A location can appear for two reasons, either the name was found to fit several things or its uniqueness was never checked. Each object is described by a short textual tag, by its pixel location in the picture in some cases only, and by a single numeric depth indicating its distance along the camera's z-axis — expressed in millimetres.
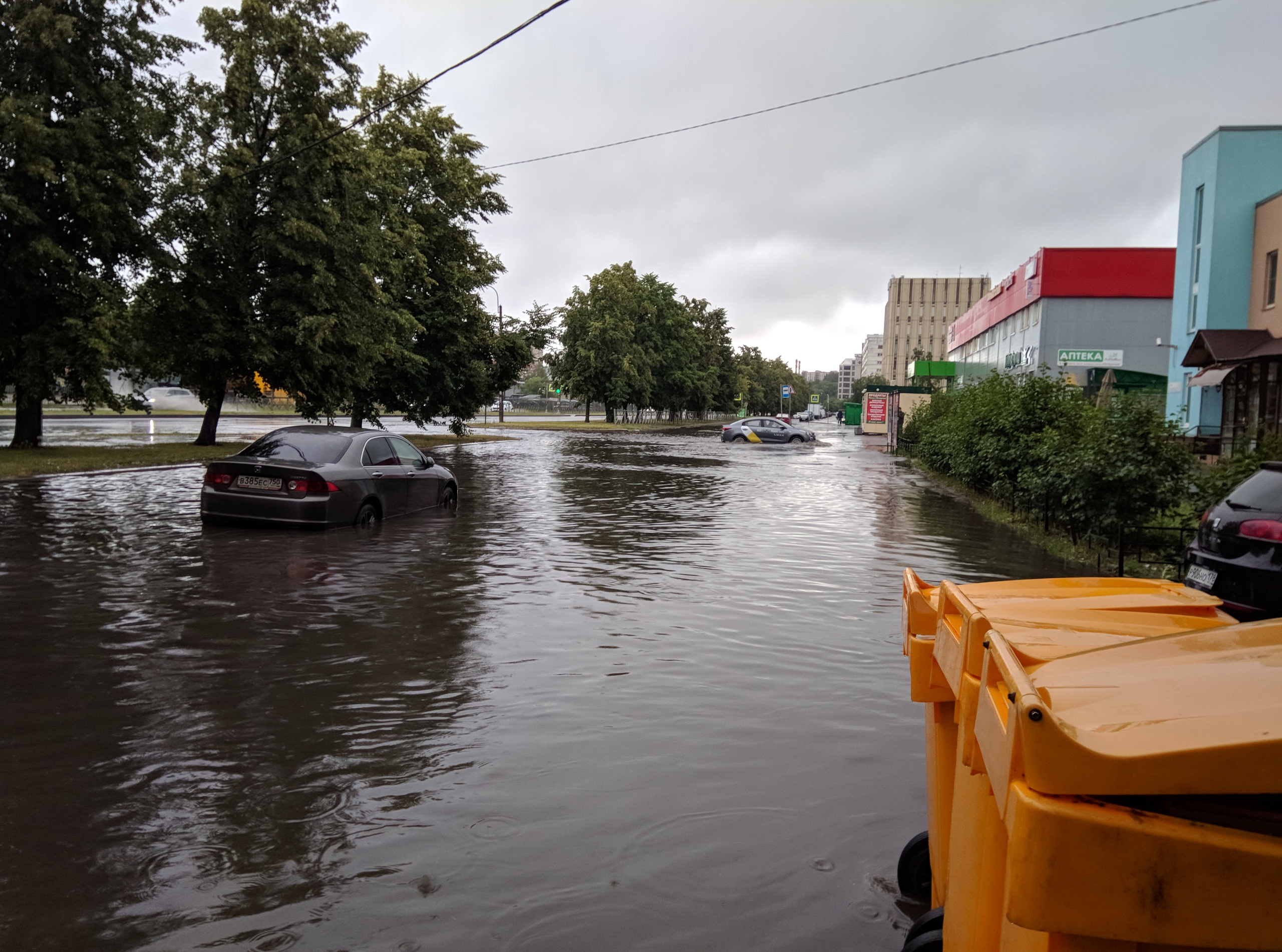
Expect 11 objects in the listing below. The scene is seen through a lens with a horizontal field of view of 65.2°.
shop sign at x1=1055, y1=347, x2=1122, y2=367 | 52719
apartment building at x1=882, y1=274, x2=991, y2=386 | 190875
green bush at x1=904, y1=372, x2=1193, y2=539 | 11281
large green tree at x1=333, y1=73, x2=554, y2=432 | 37406
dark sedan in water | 12531
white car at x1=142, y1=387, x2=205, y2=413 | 69938
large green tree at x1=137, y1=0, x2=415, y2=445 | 27516
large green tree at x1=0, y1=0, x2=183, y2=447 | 24219
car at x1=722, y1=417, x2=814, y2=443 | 51625
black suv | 6066
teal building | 31328
